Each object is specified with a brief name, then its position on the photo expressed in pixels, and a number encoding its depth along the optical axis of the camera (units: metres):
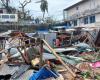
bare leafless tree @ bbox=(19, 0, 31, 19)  26.91
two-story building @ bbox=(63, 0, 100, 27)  19.96
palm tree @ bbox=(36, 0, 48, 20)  28.87
